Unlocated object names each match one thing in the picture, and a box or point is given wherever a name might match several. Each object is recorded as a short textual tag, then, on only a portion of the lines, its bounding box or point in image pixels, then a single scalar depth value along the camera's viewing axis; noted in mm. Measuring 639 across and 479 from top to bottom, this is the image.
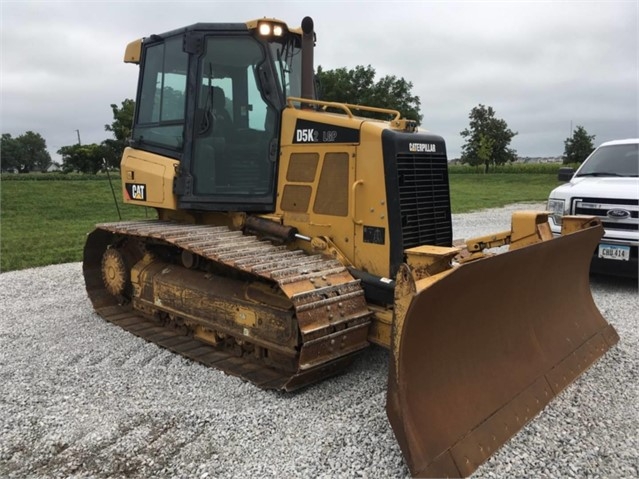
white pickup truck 7273
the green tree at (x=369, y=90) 31875
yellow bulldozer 3449
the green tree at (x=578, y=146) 51344
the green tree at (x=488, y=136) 57156
